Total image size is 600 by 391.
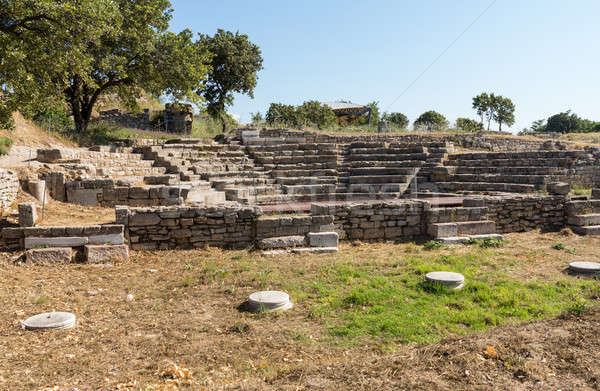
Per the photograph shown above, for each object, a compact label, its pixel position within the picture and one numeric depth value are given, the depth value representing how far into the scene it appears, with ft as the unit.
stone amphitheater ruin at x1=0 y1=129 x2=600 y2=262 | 24.67
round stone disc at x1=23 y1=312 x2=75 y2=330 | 14.53
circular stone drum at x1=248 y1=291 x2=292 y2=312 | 16.61
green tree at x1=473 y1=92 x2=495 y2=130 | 162.20
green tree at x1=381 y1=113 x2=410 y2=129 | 219.12
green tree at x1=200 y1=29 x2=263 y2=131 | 88.24
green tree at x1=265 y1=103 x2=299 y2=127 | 176.47
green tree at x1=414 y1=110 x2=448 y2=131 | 218.52
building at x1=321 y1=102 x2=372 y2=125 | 109.91
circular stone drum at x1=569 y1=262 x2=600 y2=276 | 20.98
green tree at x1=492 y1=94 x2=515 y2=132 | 159.63
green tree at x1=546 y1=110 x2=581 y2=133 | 168.55
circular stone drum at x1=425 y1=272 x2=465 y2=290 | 18.76
